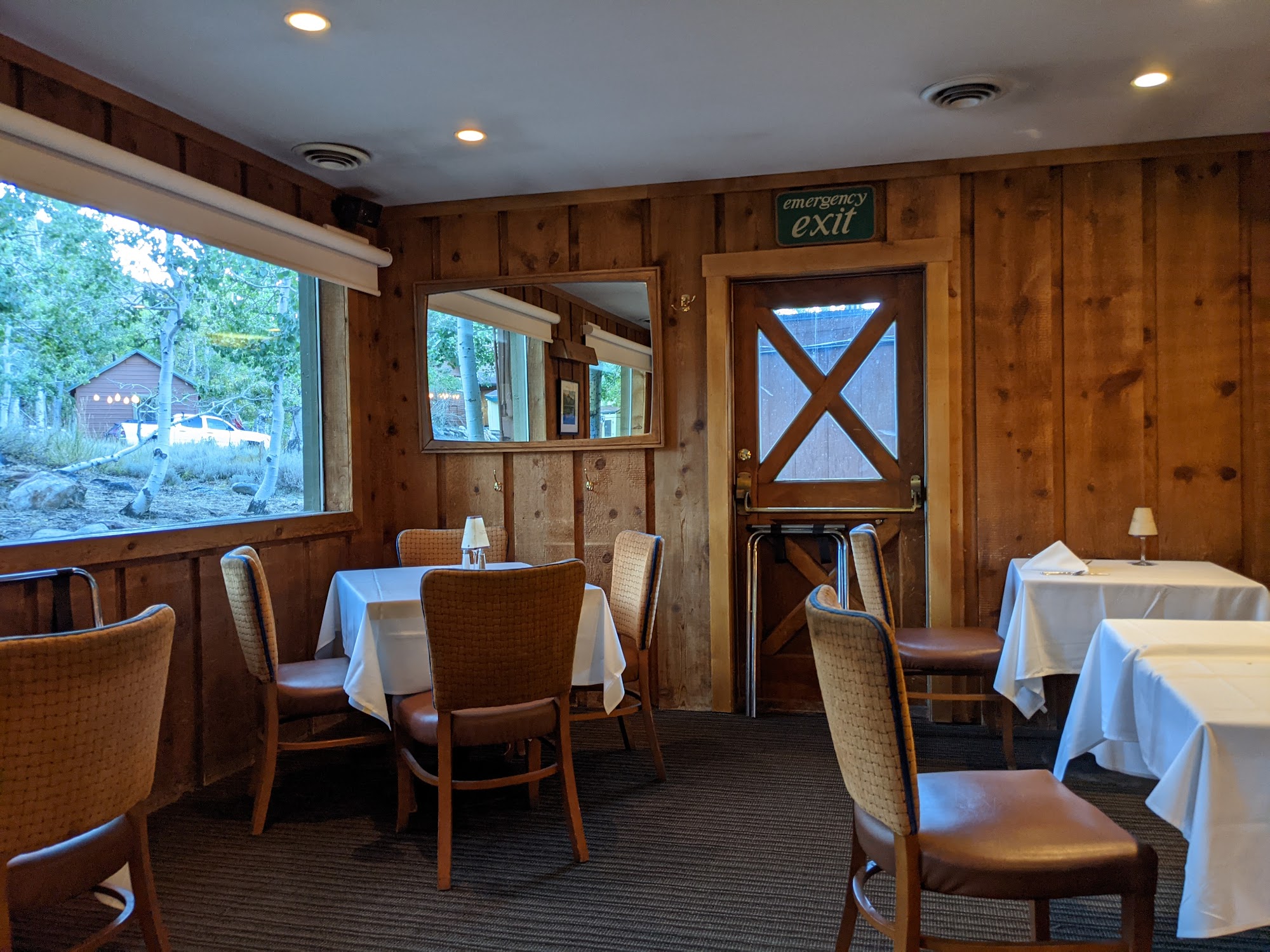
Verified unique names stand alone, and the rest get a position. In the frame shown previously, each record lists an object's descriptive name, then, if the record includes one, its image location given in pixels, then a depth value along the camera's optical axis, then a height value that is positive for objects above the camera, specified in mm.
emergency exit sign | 4121 +1092
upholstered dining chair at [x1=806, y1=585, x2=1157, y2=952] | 1593 -732
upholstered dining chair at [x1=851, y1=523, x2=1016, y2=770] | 3096 -775
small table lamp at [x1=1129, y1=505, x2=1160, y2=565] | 3590 -328
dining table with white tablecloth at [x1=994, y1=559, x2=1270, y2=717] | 3119 -591
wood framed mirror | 4359 +458
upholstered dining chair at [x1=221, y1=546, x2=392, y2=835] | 2875 -787
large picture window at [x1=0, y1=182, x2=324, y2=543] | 2889 +305
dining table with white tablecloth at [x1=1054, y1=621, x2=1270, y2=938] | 1435 -552
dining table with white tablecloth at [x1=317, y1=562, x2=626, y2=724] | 2844 -644
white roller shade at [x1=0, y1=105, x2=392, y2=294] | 2688 +938
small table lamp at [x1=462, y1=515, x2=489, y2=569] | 3514 -330
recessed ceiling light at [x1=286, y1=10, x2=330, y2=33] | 2619 +1303
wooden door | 4191 +63
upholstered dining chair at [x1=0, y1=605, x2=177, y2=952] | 1593 -572
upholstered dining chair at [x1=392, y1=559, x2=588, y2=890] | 2445 -608
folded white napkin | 3342 -447
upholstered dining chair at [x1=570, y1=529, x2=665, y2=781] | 3334 -642
